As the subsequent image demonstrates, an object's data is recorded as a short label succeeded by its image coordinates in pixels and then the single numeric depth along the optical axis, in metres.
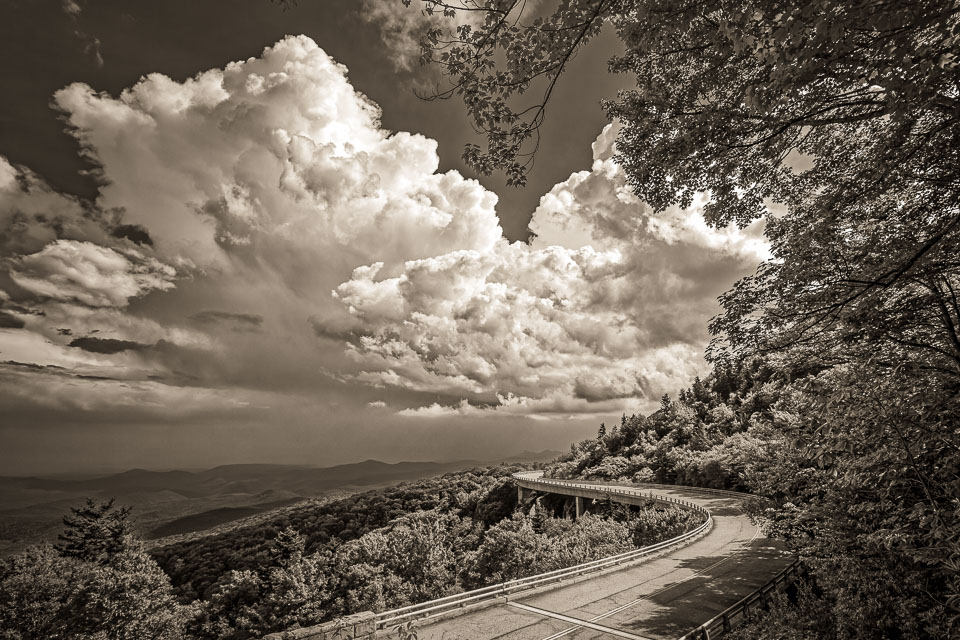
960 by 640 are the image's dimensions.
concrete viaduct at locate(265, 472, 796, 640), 13.54
